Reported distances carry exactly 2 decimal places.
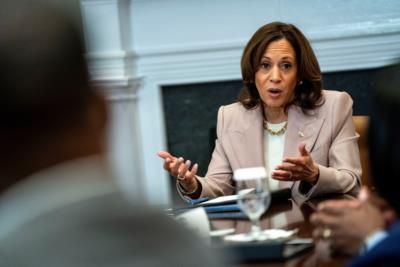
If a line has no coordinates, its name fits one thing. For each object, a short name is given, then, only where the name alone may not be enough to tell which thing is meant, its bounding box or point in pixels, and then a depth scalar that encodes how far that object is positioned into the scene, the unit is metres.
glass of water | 5.64
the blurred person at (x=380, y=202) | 4.04
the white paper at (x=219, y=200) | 6.03
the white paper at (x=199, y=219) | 5.60
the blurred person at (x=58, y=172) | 2.76
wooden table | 5.43
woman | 6.34
